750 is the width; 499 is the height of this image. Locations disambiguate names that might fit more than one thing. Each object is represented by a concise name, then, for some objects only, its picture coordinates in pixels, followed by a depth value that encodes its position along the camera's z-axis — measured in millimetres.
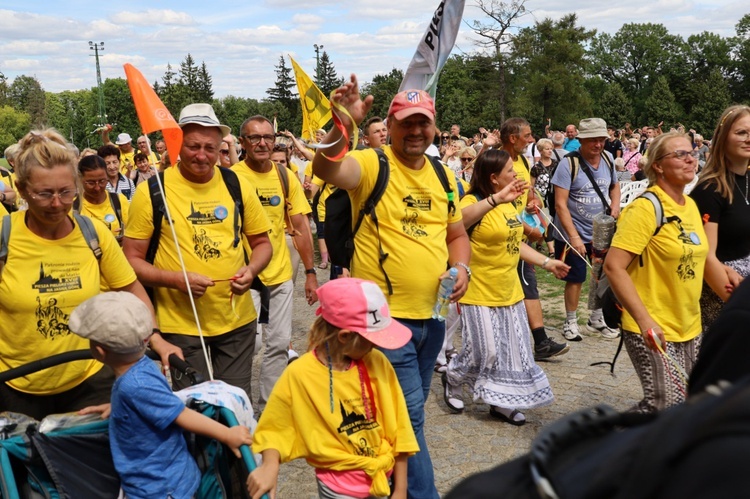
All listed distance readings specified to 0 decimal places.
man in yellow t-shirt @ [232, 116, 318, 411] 5801
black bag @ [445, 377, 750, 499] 792
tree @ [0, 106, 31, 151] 93562
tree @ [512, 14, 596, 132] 64000
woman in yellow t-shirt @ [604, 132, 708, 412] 4211
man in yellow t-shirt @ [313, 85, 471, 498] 3654
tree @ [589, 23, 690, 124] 88494
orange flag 4549
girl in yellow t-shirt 3035
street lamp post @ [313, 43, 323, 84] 63234
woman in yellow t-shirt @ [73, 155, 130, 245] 5977
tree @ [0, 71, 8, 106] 120100
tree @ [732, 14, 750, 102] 79250
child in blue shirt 2789
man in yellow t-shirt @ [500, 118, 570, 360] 6914
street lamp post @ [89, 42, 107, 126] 61172
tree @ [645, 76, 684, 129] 68000
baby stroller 2746
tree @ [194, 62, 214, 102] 91225
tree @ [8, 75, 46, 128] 120719
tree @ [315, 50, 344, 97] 88438
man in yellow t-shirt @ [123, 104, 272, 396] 4152
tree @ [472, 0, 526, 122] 47031
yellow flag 7688
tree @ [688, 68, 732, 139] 59844
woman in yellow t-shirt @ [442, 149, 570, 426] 5504
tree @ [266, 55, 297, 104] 92438
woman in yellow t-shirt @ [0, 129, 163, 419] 3301
